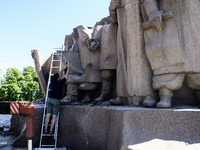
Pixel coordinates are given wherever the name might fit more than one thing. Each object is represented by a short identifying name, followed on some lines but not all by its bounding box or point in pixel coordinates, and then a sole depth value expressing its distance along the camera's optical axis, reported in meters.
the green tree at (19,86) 25.06
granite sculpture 3.37
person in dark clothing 4.08
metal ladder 4.00
